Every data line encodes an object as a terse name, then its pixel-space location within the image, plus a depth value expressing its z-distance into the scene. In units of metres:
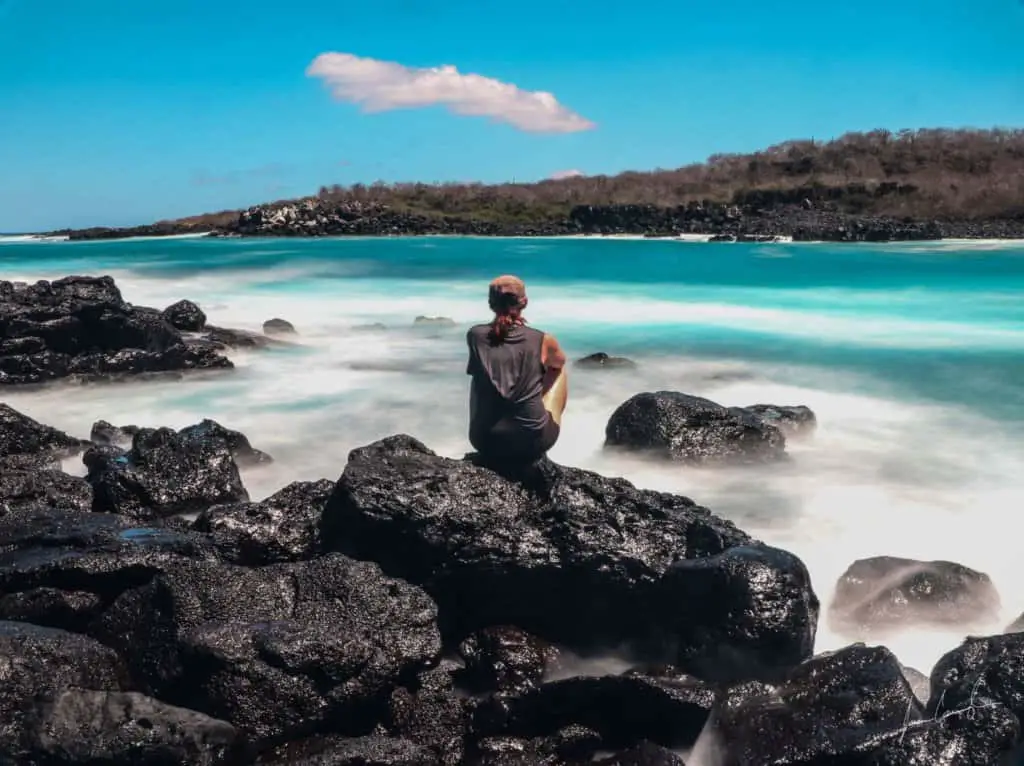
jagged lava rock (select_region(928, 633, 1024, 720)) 3.89
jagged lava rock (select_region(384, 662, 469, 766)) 4.00
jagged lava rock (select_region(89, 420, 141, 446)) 8.86
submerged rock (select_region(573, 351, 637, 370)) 14.42
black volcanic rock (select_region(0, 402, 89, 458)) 8.09
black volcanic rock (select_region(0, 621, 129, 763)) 3.68
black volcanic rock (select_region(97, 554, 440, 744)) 3.85
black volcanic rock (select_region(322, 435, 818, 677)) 4.47
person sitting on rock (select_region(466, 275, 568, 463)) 5.60
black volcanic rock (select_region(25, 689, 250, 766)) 3.45
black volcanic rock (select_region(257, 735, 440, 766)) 3.65
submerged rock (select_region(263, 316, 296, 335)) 18.59
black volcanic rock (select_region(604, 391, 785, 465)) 8.41
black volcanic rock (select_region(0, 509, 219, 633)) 4.45
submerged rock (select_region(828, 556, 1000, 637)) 5.32
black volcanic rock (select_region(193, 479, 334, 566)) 5.09
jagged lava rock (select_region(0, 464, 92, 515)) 6.07
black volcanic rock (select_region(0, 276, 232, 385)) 12.70
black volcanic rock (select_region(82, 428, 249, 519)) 6.28
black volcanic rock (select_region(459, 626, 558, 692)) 4.37
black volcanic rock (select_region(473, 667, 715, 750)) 4.05
